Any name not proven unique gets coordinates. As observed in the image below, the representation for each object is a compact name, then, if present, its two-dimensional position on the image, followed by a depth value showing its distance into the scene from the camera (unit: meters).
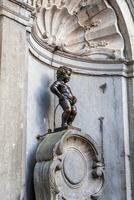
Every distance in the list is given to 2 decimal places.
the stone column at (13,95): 4.78
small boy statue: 5.94
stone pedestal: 5.39
